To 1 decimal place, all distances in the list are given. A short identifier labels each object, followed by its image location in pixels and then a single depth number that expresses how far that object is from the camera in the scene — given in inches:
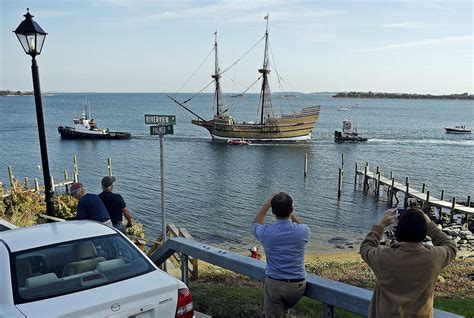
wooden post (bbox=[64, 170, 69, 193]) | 1412.8
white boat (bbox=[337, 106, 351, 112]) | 7361.2
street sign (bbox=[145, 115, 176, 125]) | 310.8
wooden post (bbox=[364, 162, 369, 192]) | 1497.5
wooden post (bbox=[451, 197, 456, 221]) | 1120.8
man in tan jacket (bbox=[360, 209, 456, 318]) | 123.8
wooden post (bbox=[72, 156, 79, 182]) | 1457.9
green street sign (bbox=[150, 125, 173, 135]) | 308.7
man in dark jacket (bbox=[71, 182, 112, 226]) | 277.0
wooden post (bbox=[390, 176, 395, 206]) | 1337.8
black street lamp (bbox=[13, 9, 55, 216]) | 366.3
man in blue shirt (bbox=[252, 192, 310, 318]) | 167.0
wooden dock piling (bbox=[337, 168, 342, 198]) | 1374.0
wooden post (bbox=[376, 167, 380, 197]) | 1422.4
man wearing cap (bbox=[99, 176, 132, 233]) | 307.9
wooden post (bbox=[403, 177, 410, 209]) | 1292.6
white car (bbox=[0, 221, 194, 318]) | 144.9
